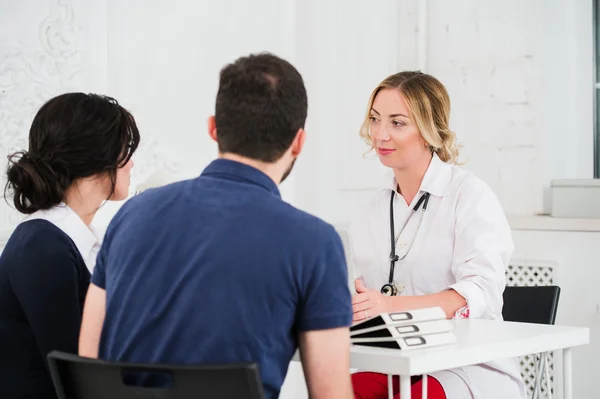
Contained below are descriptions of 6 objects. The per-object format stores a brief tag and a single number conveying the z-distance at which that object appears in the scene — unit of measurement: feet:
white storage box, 16.94
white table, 10.38
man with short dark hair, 9.31
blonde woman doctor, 12.30
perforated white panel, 17.11
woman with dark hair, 10.60
